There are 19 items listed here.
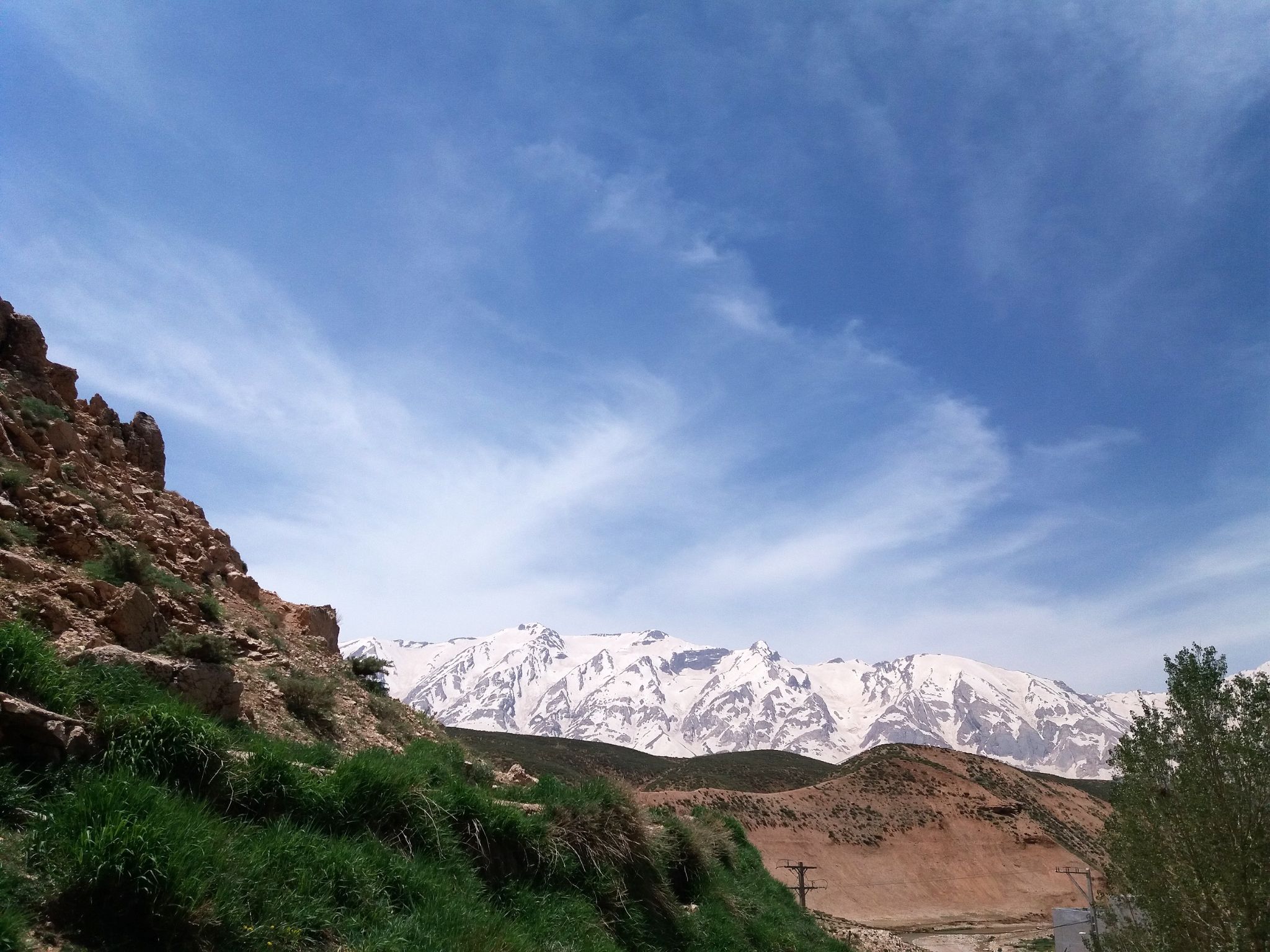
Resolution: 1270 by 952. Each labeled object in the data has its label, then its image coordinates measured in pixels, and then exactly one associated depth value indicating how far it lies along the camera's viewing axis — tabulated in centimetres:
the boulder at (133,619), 915
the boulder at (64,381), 1492
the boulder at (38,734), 502
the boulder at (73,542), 1023
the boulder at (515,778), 1303
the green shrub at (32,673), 557
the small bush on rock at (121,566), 1027
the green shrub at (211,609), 1220
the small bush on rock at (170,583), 1136
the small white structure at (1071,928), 3119
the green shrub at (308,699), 1098
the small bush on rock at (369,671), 1598
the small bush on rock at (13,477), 1040
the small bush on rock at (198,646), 973
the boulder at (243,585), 1513
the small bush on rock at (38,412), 1276
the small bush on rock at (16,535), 925
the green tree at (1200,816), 1277
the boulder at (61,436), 1286
